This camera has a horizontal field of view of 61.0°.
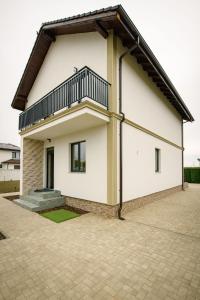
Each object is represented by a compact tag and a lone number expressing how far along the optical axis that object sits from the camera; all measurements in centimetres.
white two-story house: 619
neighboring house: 3139
